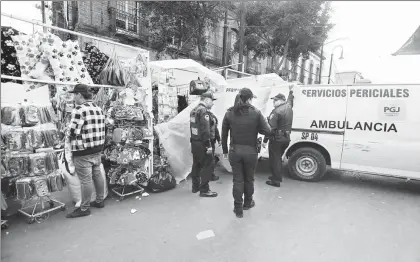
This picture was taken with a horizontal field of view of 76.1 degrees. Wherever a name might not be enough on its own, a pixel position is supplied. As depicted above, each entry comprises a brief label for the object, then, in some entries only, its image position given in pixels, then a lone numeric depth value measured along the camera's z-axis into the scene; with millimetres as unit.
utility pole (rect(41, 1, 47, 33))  10860
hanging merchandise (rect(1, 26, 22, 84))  3652
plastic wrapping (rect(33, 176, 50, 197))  3596
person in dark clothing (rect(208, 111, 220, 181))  4914
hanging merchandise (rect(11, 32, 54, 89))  3699
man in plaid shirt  3758
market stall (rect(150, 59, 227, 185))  5570
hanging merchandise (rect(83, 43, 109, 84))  4770
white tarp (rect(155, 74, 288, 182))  5535
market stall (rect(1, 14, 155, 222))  3527
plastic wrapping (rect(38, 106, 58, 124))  3688
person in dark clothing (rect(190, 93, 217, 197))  4641
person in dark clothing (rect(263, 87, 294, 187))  5406
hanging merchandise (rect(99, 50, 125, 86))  4520
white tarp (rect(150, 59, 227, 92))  6305
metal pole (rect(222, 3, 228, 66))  11214
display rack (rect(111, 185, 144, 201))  4645
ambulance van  5020
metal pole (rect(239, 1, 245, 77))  11011
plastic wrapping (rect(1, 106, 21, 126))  3412
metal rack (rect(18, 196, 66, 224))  3739
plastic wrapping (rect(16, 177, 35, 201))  3496
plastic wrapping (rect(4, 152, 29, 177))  3457
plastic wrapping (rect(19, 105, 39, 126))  3494
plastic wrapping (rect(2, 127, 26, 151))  3434
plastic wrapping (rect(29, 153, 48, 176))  3578
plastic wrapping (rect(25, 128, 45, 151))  3541
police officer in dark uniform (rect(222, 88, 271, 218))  3920
